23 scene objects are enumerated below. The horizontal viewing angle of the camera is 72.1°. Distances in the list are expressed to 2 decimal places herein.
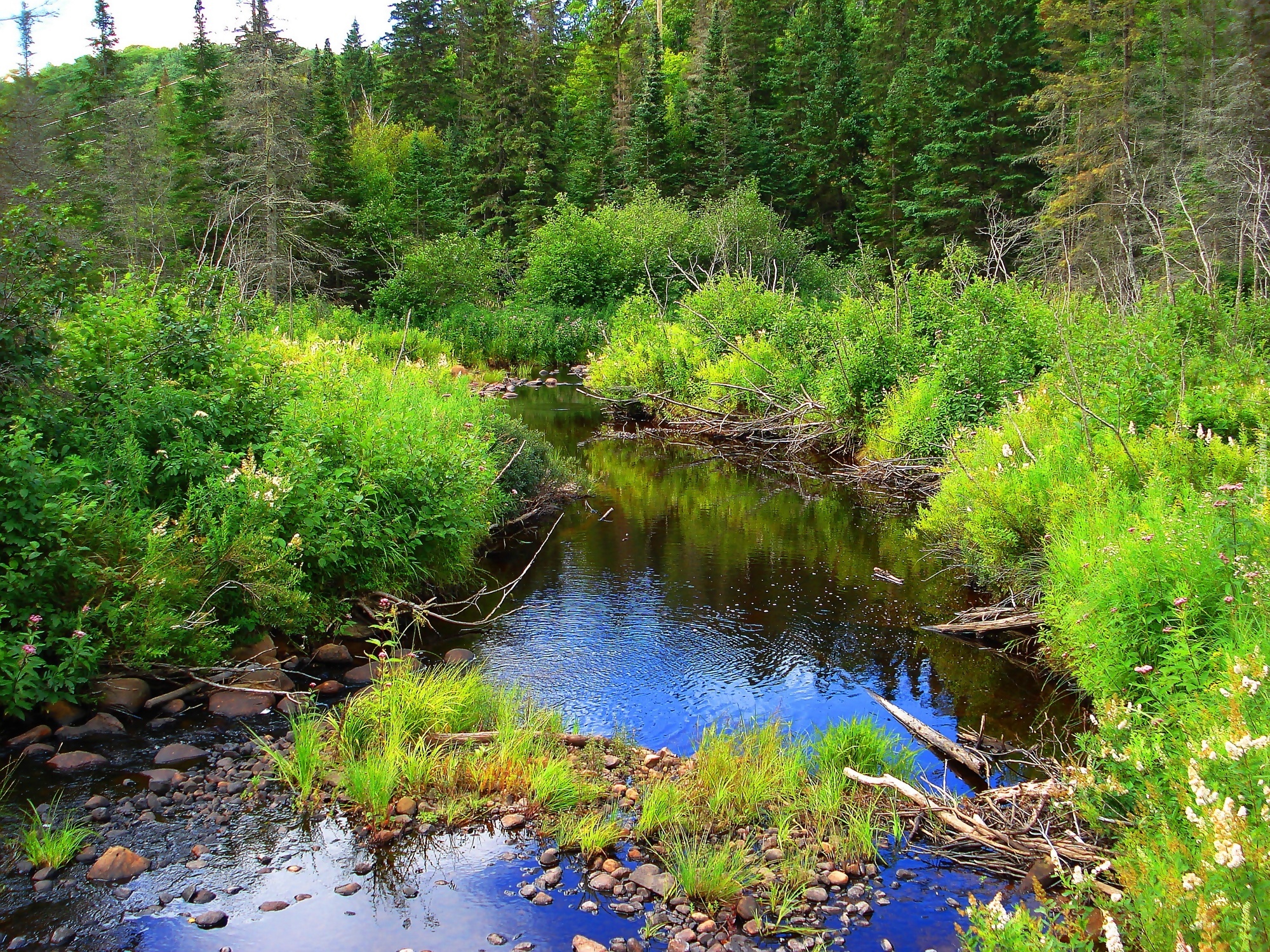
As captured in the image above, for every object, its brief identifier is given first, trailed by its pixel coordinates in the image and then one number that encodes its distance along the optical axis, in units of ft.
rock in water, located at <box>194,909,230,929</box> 15.29
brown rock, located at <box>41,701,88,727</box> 21.33
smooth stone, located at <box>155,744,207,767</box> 20.39
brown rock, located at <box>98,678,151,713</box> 22.22
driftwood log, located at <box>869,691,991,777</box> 21.34
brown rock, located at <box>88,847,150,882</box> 16.15
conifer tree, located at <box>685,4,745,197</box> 174.09
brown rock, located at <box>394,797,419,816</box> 19.02
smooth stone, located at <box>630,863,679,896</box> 16.47
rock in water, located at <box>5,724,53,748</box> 20.33
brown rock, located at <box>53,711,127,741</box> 21.04
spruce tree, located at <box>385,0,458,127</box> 220.64
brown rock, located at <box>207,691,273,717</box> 22.99
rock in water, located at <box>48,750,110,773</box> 19.63
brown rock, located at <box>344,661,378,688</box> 25.84
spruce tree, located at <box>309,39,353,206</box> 143.33
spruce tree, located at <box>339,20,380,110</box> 223.10
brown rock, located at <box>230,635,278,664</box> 25.33
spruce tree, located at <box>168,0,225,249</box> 125.49
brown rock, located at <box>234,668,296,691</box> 24.16
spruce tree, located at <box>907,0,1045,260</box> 137.39
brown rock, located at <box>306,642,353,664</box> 27.07
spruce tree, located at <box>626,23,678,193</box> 170.19
